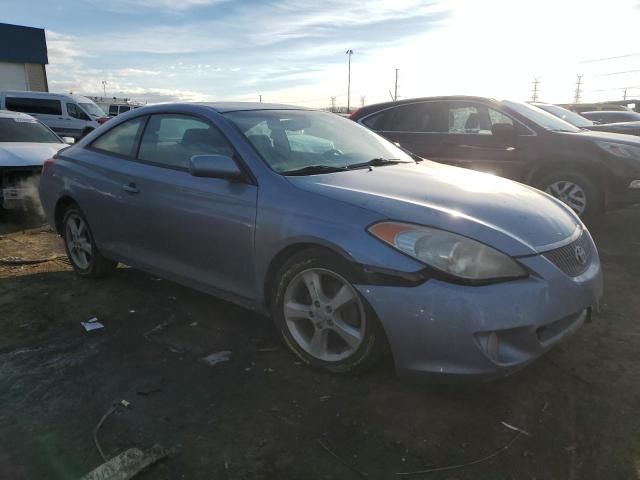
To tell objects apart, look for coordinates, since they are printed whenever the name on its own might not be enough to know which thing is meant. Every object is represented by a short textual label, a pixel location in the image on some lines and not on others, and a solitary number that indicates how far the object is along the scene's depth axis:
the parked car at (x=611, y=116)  13.79
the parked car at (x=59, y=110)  17.56
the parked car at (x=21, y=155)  6.82
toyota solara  2.47
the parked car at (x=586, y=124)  7.80
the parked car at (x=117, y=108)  30.81
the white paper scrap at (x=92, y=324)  3.65
